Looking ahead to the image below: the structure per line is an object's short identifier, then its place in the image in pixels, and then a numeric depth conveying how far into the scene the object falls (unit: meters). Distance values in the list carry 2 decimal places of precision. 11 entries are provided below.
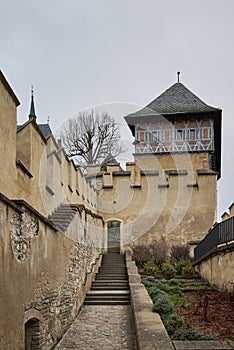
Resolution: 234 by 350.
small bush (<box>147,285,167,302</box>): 8.89
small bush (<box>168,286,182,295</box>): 10.57
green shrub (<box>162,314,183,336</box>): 5.95
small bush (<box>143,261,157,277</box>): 14.72
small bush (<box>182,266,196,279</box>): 13.91
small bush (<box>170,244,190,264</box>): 18.76
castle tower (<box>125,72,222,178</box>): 27.00
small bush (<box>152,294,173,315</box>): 6.96
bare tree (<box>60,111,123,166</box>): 30.36
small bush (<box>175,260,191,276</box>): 14.98
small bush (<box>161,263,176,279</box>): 14.36
